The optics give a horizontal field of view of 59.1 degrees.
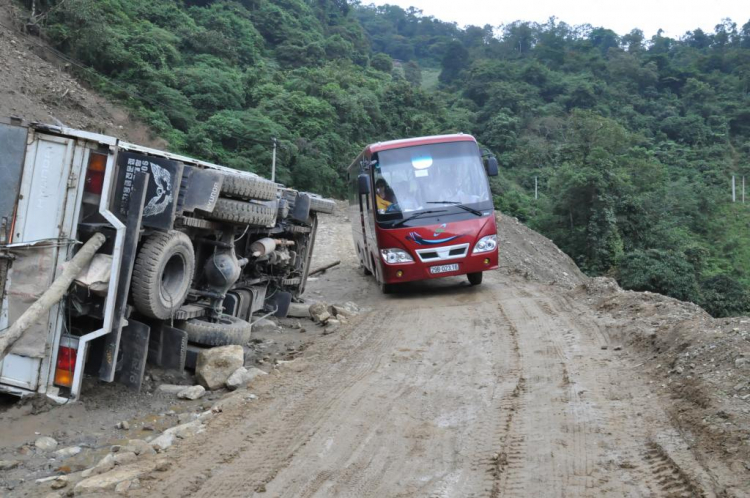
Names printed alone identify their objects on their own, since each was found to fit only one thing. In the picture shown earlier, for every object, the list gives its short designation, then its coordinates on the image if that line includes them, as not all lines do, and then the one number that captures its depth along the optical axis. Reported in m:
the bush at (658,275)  22.33
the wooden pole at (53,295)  4.70
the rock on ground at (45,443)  4.67
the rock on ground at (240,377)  6.06
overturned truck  5.12
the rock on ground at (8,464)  4.30
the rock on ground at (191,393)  5.84
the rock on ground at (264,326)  8.94
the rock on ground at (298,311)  10.05
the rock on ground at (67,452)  4.59
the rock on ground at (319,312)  9.54
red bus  10.95
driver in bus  11.16
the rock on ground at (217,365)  6.12
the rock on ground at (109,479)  3.79
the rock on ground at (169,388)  5.95
